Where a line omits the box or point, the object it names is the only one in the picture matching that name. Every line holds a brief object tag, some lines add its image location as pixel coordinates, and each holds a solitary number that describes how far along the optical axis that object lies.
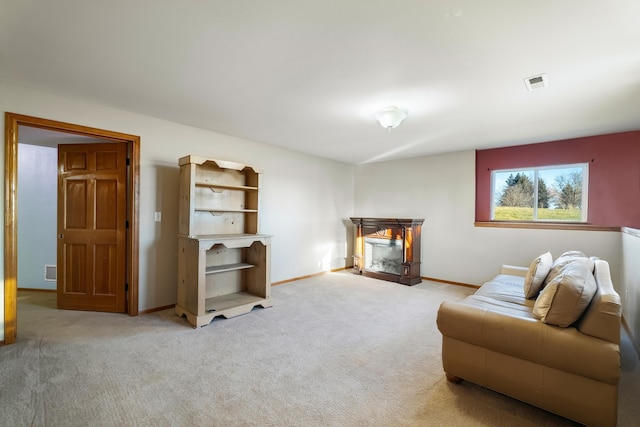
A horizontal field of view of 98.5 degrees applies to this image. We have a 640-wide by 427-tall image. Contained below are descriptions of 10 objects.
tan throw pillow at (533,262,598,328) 1.56
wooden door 3.26
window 3.86
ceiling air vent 2.17
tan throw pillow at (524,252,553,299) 2.43
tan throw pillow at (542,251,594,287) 2.14
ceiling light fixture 2.81
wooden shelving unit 3.02
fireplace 4.74
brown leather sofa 1.44
